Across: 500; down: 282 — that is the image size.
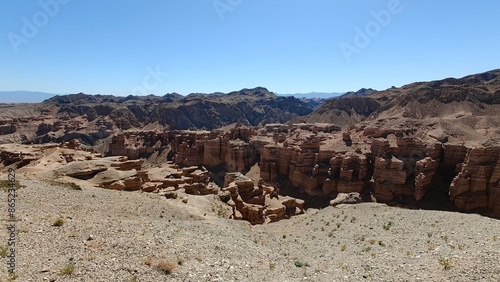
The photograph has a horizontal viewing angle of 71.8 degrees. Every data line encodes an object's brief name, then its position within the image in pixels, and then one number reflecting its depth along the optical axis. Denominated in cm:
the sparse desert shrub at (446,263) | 1344
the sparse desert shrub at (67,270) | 1062
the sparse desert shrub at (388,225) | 2095
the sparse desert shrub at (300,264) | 1482
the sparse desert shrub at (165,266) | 1176
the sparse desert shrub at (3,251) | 1117
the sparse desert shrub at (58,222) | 1490
